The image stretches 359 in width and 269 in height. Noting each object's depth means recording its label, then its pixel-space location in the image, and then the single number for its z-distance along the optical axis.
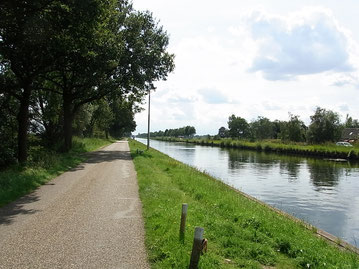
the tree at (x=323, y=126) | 70.69
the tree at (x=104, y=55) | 14.08
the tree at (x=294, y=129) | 79.31
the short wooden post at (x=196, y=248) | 5.05
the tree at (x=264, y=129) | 118.69
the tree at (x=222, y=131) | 178.10
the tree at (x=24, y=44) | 12.91
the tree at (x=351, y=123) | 126.01
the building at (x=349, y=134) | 93.21
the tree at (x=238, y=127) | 130.25
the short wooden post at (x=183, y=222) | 6.80
